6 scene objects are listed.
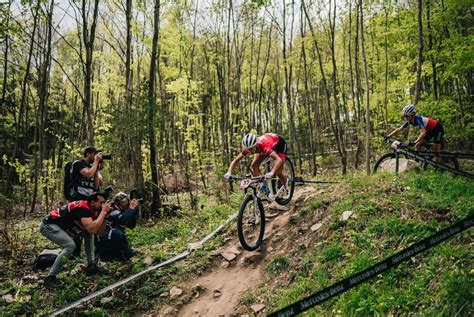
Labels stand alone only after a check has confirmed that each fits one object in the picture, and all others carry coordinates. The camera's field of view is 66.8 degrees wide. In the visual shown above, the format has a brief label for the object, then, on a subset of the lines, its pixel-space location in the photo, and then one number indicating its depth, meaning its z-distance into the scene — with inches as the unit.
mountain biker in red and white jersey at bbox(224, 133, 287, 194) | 266.7
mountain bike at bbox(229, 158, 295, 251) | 250.0
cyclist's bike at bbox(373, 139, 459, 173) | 323.8
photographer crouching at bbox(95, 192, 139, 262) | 272.1
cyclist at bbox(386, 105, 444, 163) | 331.3
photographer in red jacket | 233.9
